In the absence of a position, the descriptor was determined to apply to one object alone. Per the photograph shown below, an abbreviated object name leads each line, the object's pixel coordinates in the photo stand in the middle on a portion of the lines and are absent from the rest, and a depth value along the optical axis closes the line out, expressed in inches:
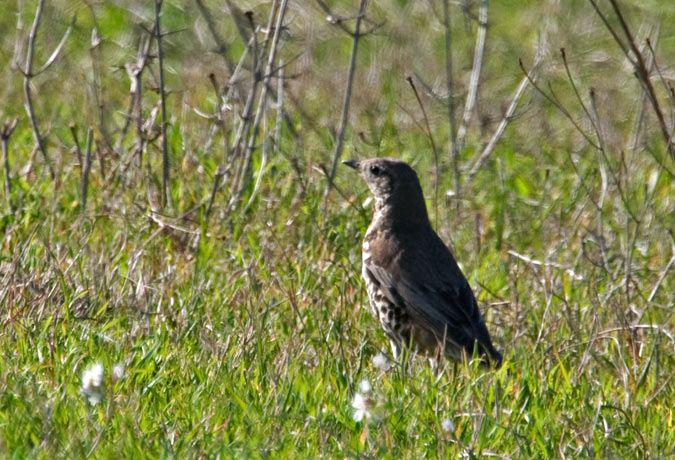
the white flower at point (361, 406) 315.3
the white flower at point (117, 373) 308.3
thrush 448.4
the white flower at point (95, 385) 285.1
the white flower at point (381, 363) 407.8
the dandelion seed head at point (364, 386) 342.6
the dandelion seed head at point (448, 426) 323.4
